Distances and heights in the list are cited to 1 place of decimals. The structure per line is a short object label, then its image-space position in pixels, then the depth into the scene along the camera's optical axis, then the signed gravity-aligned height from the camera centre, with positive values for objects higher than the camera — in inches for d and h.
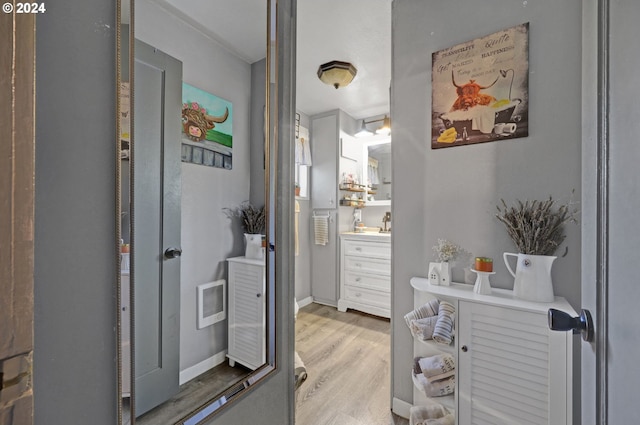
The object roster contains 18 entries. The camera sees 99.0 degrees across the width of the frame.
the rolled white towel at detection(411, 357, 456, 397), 55.1 -35.5
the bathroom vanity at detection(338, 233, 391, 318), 124.2 -29.6
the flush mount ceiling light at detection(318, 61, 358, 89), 96.9 +50.0
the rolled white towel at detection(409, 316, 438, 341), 54.9 -23.5
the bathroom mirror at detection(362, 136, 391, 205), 156.3 +25.6
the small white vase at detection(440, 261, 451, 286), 58.5 -13.4
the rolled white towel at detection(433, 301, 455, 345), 51.9 -22.2
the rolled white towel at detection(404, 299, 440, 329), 58.4 -21.5
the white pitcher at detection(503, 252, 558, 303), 48.3 -11.9
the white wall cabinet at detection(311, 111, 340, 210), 140.6 +26.5
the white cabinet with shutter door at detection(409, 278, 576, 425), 43.6 -25.8
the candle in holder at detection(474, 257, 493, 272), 53.1 -10.4
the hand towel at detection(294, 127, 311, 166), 135.7 +31.9
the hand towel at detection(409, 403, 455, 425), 58.1 -44.4
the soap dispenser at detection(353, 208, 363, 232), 149.6 -5.5
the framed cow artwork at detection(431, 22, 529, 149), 55.3 +26.4
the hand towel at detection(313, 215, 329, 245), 140.0 -9.5
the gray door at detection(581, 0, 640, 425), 18.6 -0.6
